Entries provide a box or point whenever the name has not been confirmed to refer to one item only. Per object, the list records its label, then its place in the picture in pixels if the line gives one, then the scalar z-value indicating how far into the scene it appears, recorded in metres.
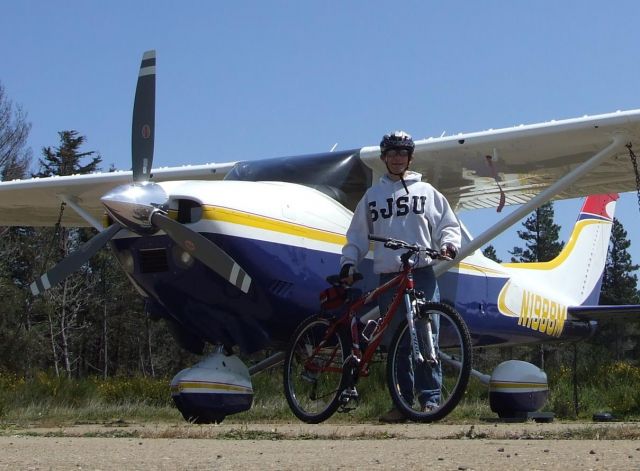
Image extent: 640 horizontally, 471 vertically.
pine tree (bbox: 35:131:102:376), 30.64
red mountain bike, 5.71
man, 6.29
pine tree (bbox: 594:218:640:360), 38.62
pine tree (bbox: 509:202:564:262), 48.66
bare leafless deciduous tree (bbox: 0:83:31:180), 28.14
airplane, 7.47
